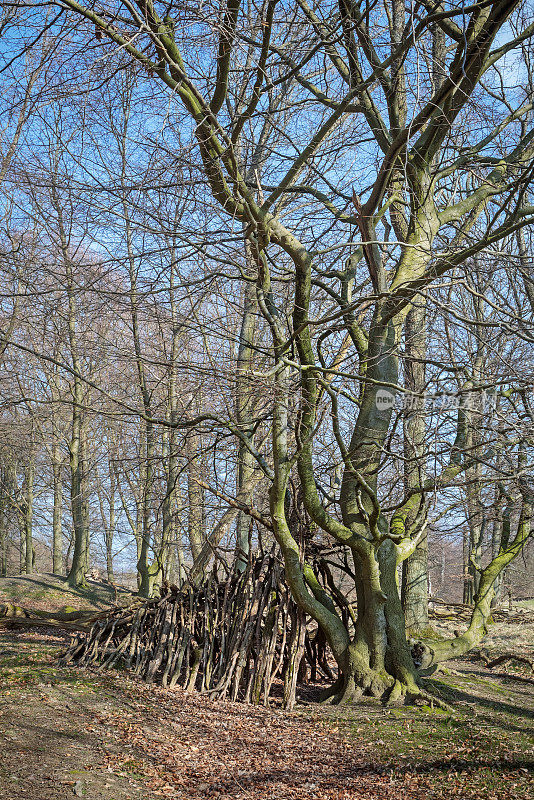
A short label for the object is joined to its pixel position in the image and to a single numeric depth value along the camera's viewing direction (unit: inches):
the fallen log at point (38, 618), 362.0
